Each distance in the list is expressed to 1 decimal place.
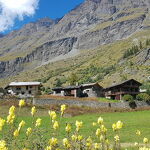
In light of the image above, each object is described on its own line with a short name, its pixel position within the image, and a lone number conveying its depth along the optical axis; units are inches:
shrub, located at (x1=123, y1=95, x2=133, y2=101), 1741.0
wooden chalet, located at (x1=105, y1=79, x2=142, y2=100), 2215.6
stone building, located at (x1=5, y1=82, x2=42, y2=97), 2250.7
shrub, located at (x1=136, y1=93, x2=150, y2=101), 1790.3
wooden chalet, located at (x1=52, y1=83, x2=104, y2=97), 2290.0
